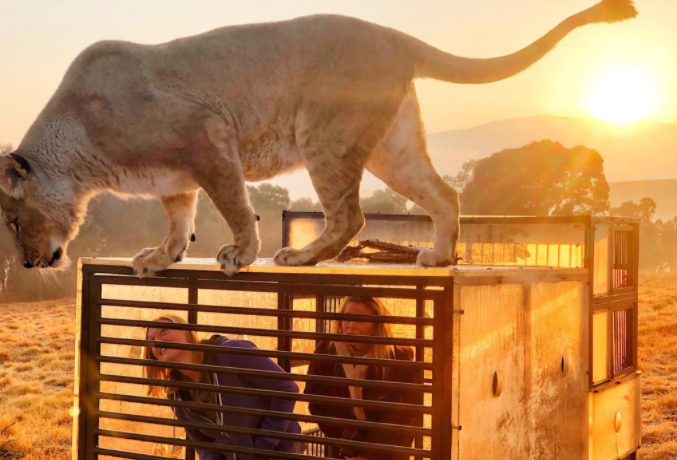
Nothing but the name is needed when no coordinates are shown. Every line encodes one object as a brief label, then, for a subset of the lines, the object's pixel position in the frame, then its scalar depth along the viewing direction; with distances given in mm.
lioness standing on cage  3465
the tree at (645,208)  42531
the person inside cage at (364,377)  3320
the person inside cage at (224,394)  3195
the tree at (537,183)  36281
